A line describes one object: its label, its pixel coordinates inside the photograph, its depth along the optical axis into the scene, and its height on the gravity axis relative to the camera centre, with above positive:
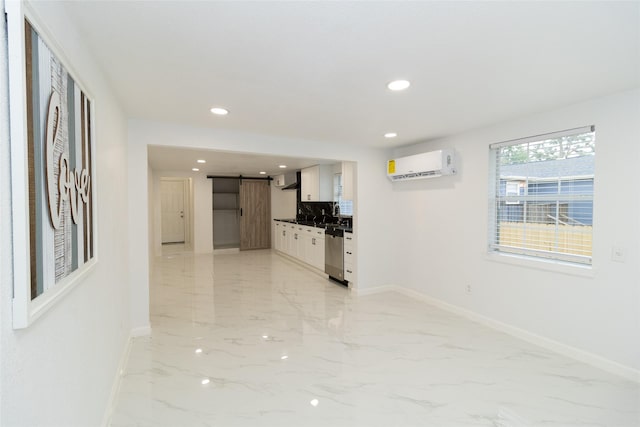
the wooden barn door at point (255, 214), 8.95 -0.19
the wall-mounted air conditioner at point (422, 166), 3.91 +0.55
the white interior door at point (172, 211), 9.94 -0.10
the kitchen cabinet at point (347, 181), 5.42 +0.46
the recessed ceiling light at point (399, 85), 2.29 +0.90
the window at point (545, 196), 2.86 +0.10
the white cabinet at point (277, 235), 8.30 -0.75
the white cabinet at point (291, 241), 7.26 -0.78
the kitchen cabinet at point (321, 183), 6.70 +0.51
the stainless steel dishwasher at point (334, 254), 5.34 -0.82
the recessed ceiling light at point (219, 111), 2.92 +0.91
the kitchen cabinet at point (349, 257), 4.96 -0.80
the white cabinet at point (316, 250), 6.08 -0.84
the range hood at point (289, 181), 7.94 +0.68
